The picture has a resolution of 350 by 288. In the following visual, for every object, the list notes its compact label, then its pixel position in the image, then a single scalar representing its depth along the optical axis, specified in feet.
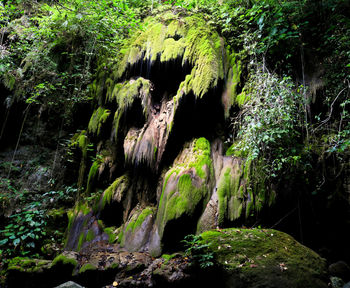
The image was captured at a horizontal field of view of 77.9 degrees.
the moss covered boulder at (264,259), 9.68
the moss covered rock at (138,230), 15.65
